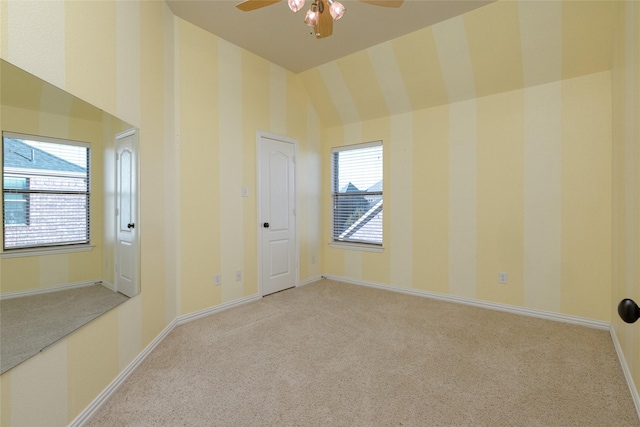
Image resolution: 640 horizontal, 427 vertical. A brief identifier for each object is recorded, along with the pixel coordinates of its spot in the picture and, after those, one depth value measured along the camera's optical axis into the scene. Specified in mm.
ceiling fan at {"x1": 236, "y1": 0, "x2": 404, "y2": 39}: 1812
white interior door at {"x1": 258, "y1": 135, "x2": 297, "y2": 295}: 3785
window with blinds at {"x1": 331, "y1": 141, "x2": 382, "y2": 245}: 4250
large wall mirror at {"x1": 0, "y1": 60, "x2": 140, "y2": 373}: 1229
